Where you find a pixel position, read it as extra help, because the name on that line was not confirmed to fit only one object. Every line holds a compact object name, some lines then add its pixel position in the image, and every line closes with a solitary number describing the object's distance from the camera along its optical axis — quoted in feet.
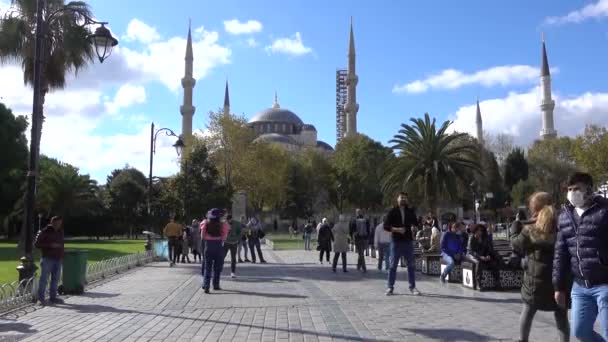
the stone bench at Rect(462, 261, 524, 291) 36.27
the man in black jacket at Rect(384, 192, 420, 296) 33.55
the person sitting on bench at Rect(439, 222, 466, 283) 39.70
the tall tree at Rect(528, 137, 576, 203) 196.24
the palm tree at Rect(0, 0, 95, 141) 71.87
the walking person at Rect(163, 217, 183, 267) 63.52
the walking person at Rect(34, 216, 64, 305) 33.53
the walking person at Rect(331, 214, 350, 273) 50.60
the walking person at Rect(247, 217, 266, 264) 66.45
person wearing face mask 14.05
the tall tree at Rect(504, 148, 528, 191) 229.45
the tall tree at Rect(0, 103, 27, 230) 139.44
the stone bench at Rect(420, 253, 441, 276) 46.70
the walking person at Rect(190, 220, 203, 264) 70.69
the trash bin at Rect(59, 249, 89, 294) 37.58
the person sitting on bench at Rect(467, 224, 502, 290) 36.35
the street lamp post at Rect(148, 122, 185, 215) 81.25
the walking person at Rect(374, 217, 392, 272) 51.52
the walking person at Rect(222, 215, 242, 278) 46.57
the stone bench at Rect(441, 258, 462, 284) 40.91
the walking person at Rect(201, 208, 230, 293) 36.99
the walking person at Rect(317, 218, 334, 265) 58.70
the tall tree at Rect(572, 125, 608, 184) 140.26
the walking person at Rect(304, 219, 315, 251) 94.38
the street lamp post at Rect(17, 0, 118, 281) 34.40
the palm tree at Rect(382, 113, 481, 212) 87.80
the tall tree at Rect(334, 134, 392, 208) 200.75
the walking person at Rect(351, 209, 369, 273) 51.31
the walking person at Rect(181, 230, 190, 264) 68.69
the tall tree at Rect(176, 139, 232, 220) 85.15
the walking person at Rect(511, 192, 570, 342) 17.60
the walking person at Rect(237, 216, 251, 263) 68.04
